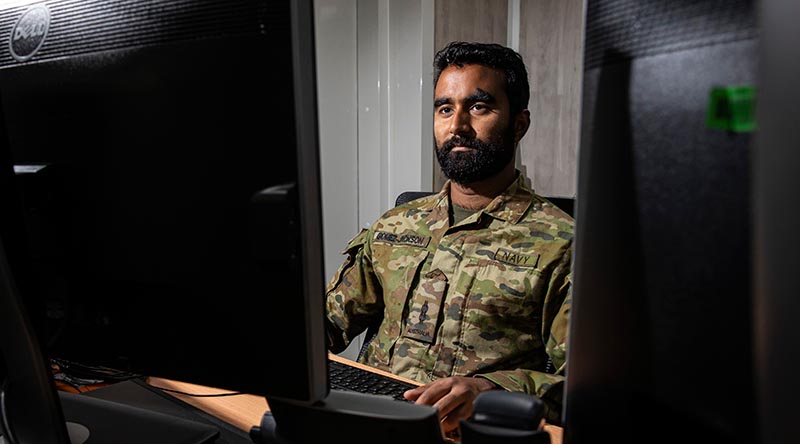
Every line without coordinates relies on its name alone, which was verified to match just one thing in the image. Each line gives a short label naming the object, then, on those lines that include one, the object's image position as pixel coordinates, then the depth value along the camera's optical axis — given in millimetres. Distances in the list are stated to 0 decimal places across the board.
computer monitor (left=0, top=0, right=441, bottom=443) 487
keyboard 967
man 1271
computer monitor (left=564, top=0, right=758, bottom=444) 368
